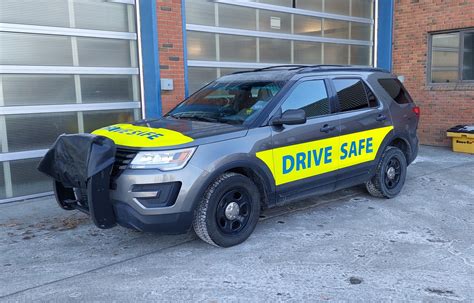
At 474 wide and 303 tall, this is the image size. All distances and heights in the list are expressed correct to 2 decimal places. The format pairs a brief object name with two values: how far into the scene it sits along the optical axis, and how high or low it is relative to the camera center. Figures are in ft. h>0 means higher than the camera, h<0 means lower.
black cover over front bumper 12.11 -2.37
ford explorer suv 12.38 -2.17
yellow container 30.50 -4.39
